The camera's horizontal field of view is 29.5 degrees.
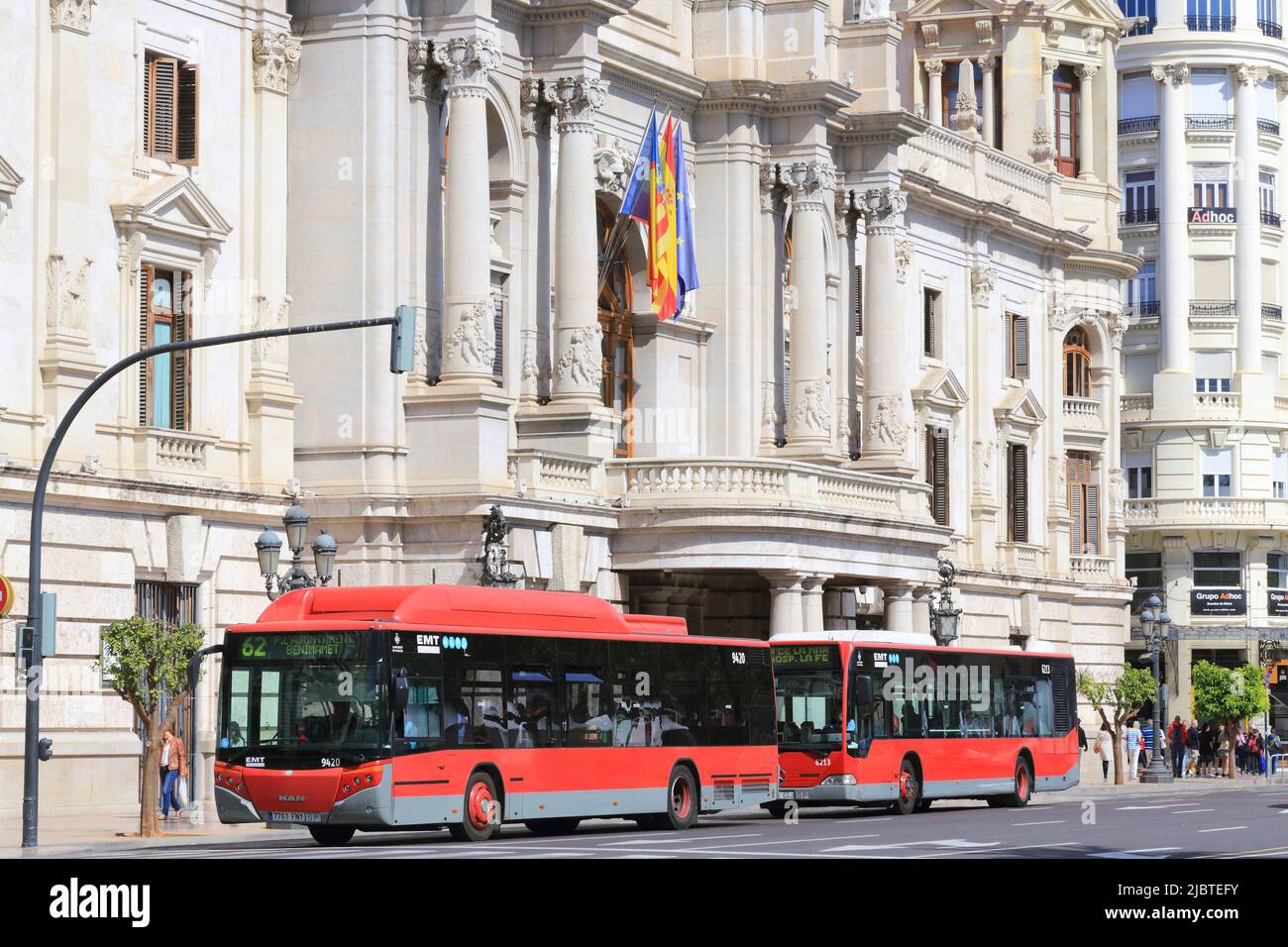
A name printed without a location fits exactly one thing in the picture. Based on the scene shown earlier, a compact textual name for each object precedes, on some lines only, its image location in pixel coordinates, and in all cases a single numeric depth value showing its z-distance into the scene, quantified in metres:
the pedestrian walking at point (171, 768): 39.56
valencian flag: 52.88
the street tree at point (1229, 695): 73.19
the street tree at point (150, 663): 35.69
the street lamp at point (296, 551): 37.62
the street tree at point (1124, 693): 68.12
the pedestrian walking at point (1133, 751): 70.19
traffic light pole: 30.84
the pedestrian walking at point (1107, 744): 76.45
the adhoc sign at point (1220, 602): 91.06
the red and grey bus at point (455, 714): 31.17
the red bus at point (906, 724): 41.53
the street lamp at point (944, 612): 56.25
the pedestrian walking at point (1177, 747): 75.19
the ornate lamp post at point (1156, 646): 65.44
